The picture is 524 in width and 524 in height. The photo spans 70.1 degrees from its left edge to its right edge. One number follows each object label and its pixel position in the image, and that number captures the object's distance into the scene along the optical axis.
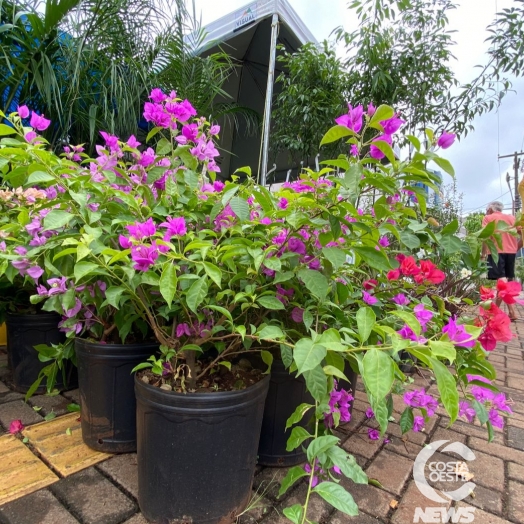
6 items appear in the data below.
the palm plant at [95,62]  2.26
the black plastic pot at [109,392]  1.25
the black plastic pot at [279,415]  1.25
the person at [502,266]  4.65
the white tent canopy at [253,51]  3.53
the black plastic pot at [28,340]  1.69
